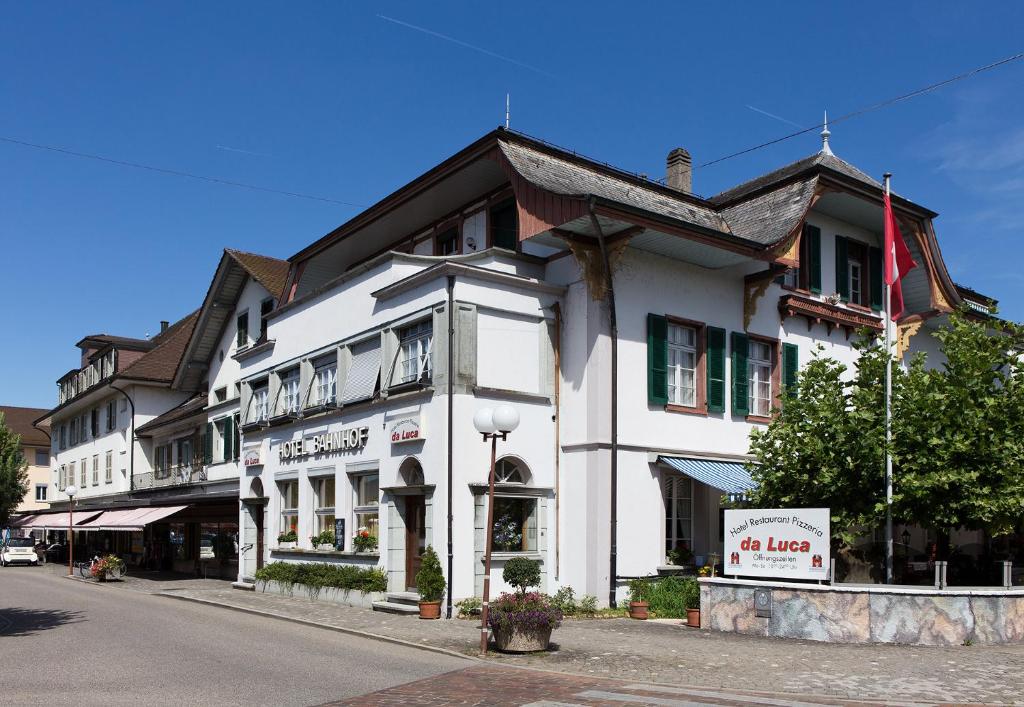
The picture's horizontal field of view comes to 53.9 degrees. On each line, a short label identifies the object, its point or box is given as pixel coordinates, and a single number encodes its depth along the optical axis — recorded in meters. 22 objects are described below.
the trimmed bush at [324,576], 21.25
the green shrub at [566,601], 19.23
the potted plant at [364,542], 22.09
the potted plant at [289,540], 25.82
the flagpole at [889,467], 16.48
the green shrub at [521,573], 18.20
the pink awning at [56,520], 41.06
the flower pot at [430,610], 18.52
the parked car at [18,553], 51.78
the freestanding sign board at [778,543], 15.43
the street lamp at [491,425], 14.16
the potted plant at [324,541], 23.88
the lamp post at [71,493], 37.00
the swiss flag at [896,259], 17.78
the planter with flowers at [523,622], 14.09
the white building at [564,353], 19.91
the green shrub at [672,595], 19.19
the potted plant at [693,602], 17.09
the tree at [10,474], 51.06
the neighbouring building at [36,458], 78.56
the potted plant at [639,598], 18.80
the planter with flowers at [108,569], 33.19
